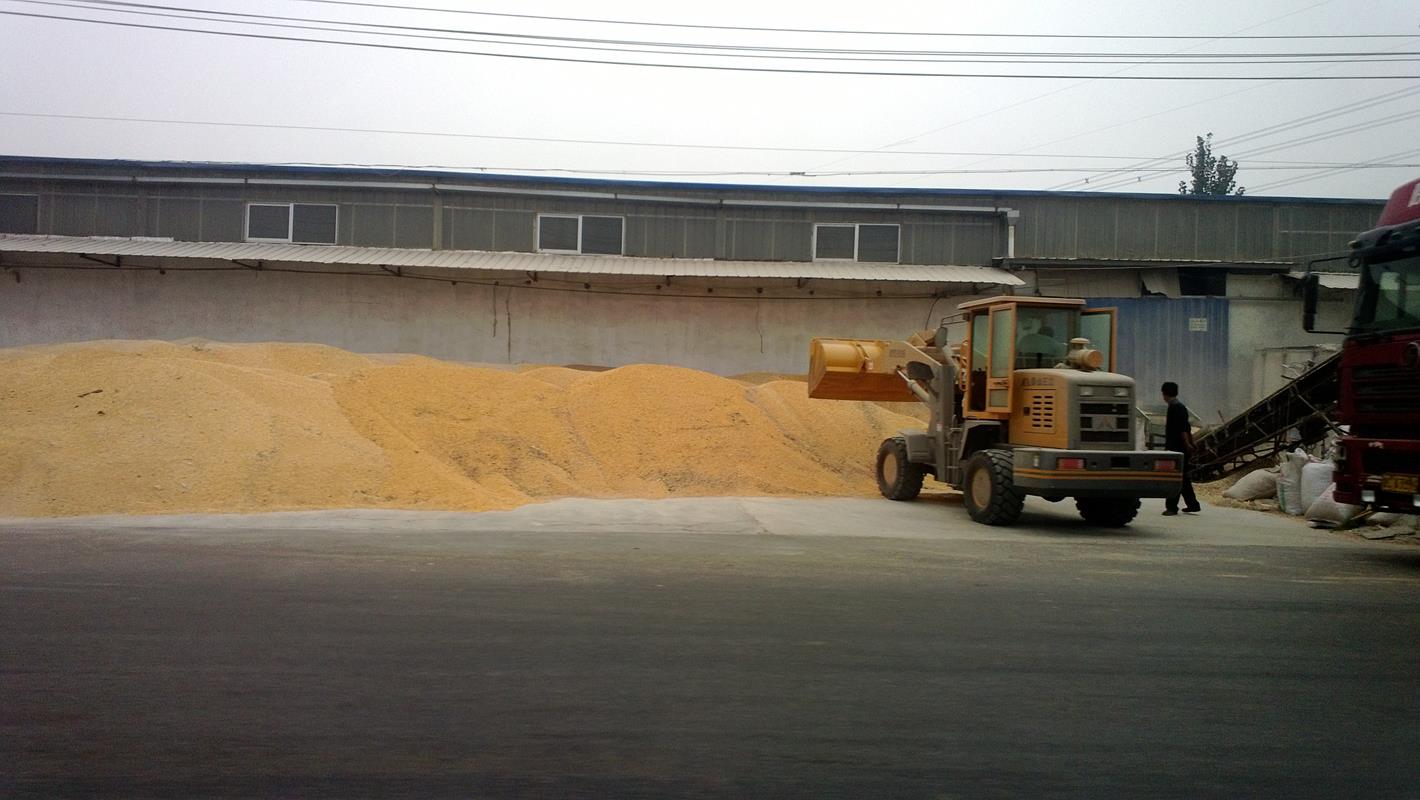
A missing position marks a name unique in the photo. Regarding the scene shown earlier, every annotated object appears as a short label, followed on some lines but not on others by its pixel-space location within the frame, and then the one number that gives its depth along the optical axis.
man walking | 14.75
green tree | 66.12
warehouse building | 21.81
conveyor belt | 15.34
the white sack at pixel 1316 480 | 13.98
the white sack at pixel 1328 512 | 13.16
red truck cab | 10.07
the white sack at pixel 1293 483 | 14.70
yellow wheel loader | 12.39
